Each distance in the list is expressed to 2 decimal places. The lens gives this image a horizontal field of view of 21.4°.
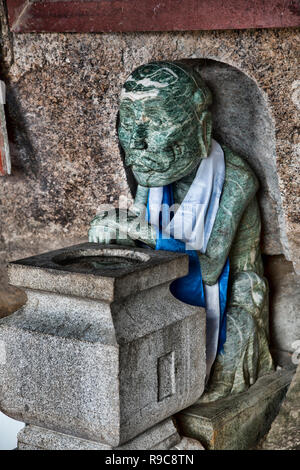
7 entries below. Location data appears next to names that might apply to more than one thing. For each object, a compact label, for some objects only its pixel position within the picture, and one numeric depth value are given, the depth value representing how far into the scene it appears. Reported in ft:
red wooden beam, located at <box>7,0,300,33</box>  9.27
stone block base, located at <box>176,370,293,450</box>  9.52
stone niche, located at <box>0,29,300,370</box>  9.87
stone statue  9.28
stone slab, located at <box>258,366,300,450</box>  9.98
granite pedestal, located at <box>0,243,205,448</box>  8.22
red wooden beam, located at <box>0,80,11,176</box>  11.50
